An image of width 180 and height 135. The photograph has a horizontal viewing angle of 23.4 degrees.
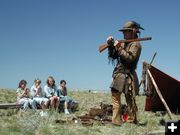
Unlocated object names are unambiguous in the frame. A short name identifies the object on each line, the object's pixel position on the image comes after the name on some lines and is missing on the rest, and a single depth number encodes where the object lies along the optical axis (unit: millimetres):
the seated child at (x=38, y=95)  12414
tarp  11873
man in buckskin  8916
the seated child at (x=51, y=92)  12547
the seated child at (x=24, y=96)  12242
